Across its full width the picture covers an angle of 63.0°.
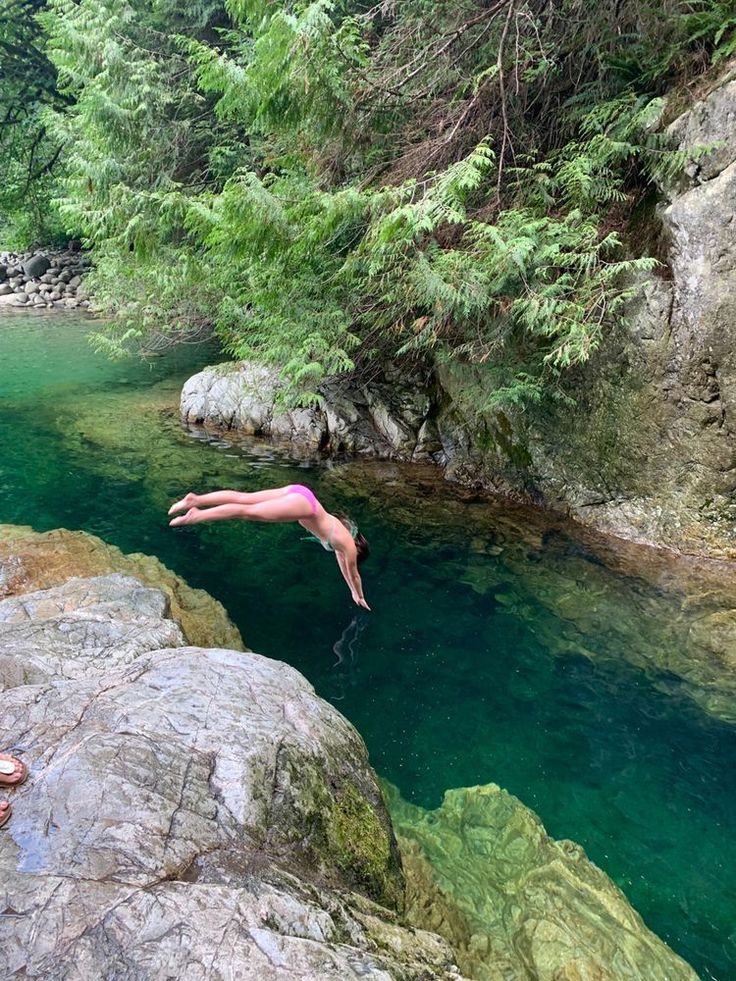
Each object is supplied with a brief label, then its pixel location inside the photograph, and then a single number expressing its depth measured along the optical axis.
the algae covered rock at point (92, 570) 5.69
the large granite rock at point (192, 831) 2.02
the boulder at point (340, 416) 11.07
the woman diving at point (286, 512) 5.14
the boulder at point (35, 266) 29.50
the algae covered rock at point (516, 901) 3.14
